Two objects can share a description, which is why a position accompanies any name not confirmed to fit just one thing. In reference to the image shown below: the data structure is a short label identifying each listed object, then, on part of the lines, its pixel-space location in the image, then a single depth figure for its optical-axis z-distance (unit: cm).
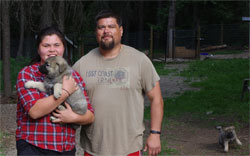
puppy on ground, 755
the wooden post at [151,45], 2291
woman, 300
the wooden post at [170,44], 2509
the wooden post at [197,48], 2332
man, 350
